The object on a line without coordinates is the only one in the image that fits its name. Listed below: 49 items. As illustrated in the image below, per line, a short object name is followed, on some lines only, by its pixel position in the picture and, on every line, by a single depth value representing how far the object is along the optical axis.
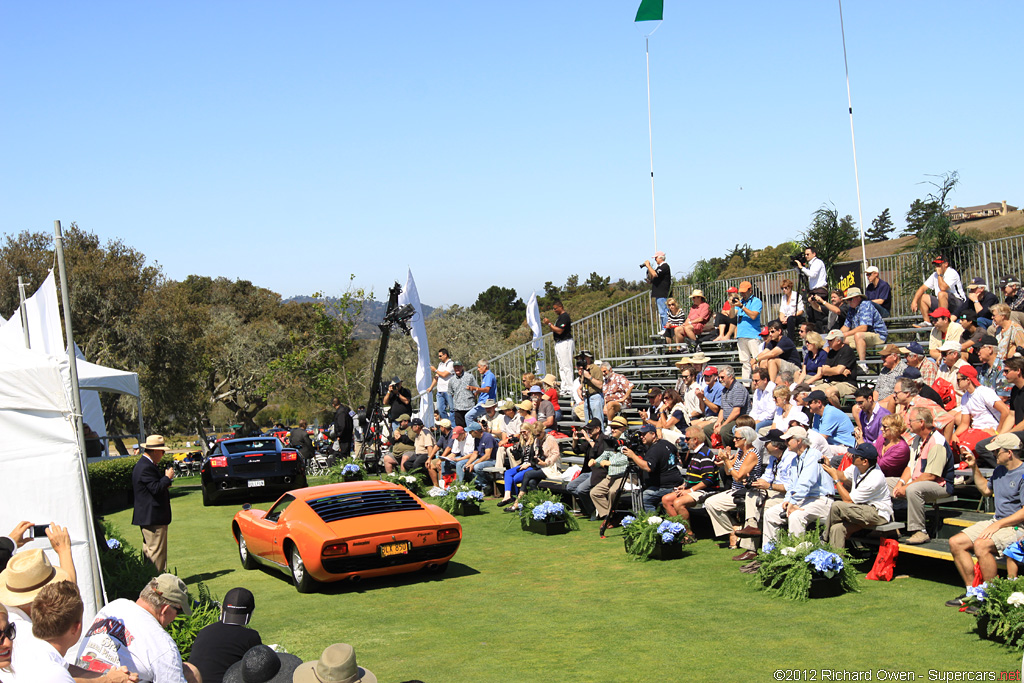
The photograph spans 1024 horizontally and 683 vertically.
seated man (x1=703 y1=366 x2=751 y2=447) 14.02
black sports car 19.16
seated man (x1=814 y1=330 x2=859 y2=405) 14.64
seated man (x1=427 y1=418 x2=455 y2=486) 18.91
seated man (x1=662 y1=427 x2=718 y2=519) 12.02
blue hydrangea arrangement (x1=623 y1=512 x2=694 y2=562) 11.24
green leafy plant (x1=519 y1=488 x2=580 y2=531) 13.50
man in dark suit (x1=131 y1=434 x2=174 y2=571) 10.88
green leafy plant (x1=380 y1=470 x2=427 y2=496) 18.12
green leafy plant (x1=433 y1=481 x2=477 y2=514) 16.09
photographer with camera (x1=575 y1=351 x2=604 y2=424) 17.48
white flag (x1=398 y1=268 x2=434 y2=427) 21.77
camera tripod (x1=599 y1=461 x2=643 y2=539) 12.77
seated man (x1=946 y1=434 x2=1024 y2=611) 7.97
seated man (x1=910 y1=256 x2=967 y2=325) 15.97
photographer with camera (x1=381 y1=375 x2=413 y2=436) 22.33
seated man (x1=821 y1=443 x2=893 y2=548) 9.53
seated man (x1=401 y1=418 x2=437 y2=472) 19.73
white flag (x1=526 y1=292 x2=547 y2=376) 25.75
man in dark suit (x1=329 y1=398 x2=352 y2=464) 24.38
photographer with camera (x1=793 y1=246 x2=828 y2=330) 18.14
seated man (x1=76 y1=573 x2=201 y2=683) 4.68
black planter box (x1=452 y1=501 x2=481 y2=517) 15.84
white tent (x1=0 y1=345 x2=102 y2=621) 7.51
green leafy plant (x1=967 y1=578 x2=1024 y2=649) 6.88
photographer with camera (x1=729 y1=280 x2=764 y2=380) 18.28
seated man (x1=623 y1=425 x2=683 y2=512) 12.38
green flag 21.86
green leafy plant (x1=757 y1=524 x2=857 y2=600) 8.94
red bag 9.39
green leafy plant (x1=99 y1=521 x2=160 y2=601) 9.69
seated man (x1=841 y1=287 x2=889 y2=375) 15.96
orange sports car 10.35
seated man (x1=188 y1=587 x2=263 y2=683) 5.54
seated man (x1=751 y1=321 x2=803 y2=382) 15.58
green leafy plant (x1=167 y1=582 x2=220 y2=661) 7.35
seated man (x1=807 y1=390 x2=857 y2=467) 11.62
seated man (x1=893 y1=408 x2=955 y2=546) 9.43
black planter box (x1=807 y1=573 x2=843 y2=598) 8.95
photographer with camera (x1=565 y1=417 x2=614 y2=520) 13.62
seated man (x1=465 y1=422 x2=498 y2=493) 17.47
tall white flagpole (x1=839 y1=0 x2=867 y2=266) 19.33
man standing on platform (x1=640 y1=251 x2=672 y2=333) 21.28
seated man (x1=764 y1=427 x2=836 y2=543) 9.80
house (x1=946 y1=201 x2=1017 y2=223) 50.94
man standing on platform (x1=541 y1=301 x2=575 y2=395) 20.53
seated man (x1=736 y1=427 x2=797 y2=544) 10.28
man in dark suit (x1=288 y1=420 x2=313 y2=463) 24.44
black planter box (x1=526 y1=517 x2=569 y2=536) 13.49
